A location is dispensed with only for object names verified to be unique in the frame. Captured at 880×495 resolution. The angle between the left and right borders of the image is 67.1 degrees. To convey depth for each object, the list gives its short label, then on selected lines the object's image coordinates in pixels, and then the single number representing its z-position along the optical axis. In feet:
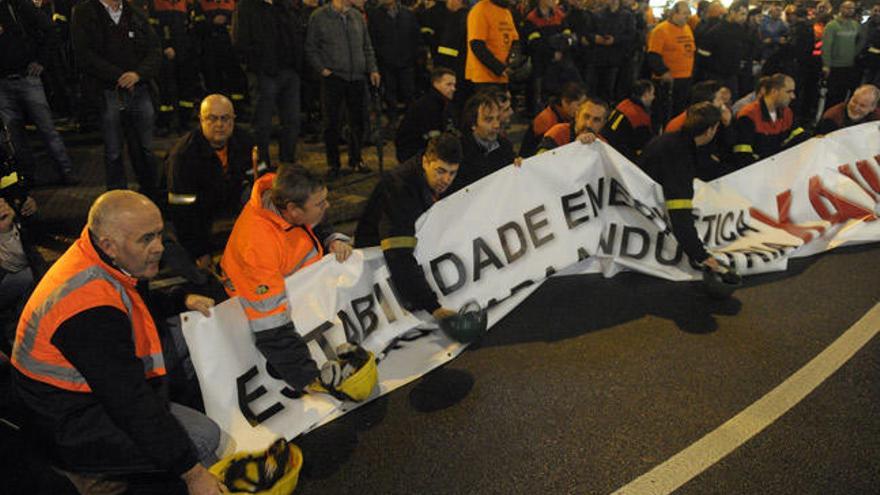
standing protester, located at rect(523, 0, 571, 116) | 33.24
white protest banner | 11.83
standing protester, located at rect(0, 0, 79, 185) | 20.69
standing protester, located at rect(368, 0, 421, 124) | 31.22
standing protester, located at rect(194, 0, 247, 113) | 30.48
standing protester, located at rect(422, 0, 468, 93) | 28.81
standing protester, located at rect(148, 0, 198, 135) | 30.55
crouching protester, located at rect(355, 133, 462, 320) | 14.15
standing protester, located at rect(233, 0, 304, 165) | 23.30
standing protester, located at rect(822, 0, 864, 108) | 36.37
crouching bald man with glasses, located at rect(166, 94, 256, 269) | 15.87
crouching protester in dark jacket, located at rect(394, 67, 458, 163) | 21.01
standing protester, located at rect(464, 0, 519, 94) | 25.85
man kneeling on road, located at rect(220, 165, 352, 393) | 11.78
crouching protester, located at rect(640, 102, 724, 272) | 16.90
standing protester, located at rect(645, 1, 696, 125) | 31.78
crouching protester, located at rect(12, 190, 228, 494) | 8.19
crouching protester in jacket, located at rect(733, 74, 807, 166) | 22.16
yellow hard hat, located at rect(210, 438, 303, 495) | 9.68
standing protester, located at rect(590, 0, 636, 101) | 35.45
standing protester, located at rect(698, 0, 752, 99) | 33.60
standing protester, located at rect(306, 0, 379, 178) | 24.53
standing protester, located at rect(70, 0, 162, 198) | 19.85
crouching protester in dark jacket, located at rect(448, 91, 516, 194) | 18.01
